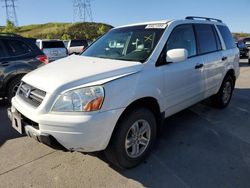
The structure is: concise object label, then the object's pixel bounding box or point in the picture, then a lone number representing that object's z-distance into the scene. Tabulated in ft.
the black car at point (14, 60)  13.84
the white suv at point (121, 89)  6.24
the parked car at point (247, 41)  46.83
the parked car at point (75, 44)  45.29
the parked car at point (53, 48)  33.78
